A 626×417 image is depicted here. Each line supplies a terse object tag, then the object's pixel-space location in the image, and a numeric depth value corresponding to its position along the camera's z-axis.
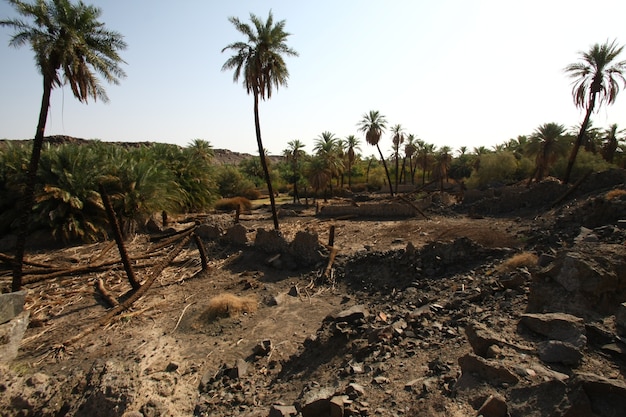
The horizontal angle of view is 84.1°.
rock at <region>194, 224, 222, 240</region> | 15.66
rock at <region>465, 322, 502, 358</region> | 4.52
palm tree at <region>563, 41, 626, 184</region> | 21.55
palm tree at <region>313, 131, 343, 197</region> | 35.91
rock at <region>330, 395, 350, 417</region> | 4.21
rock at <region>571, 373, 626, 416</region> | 3.15
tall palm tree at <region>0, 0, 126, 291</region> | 9.53
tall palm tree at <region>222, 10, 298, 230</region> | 15.26
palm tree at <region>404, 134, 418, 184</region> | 46.88
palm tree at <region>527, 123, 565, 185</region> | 28.73
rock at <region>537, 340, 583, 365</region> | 3.85
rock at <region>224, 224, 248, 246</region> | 14.86
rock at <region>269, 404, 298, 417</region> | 4.60
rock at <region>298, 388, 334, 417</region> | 4.44
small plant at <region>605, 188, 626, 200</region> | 13.98
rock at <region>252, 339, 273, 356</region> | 7.30
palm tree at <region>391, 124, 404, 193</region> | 43.03
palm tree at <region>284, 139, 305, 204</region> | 43.34
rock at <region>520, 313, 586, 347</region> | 4.21
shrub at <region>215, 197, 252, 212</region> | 34.25
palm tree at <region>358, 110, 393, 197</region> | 37.31
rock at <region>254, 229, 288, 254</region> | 13.52
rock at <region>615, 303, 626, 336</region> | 4.18
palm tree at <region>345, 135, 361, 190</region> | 44.59
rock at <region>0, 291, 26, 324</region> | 7.72
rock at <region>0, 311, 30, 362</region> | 7.45
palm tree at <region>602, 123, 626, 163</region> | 33.41
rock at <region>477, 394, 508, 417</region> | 3.43
